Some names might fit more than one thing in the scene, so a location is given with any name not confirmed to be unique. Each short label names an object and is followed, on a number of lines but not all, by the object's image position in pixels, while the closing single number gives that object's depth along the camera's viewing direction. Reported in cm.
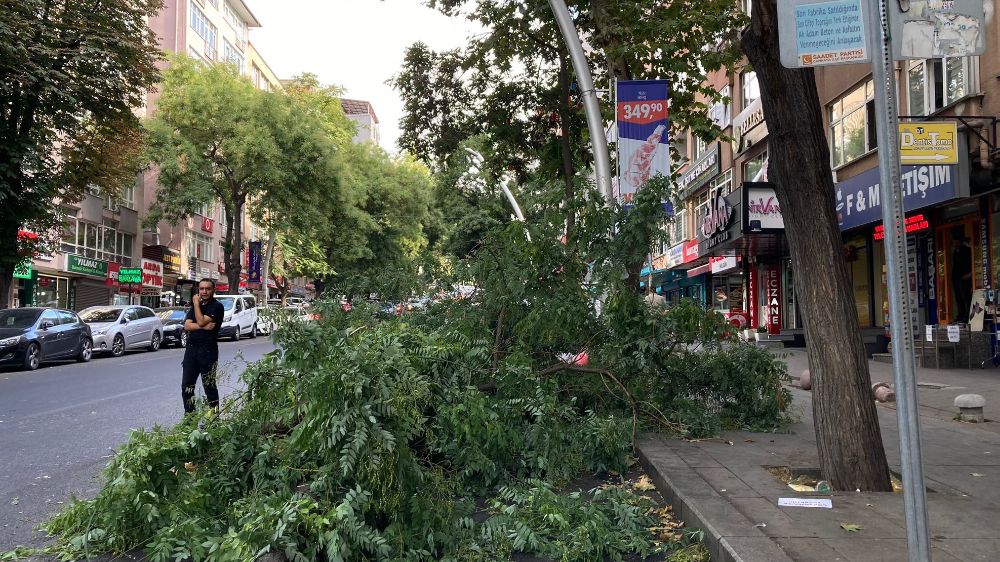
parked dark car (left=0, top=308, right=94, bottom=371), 1684
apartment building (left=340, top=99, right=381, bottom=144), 9631
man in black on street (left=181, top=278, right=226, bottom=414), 803
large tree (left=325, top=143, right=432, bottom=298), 4462
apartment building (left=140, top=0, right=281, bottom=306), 4188
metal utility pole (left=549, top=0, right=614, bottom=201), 1142
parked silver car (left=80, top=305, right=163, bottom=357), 2142
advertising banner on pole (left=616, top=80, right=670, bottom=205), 1075
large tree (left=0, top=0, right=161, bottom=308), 1711
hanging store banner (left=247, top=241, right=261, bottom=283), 5103
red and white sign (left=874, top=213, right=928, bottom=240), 1525
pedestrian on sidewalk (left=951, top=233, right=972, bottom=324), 1547
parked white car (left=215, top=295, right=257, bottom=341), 2886
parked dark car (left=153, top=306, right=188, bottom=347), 2611
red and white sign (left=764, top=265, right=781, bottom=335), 2578
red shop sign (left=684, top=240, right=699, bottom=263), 3236
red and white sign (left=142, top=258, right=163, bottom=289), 3912
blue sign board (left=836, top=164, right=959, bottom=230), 1371
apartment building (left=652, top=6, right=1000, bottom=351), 1391
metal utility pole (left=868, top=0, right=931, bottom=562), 299
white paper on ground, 464
